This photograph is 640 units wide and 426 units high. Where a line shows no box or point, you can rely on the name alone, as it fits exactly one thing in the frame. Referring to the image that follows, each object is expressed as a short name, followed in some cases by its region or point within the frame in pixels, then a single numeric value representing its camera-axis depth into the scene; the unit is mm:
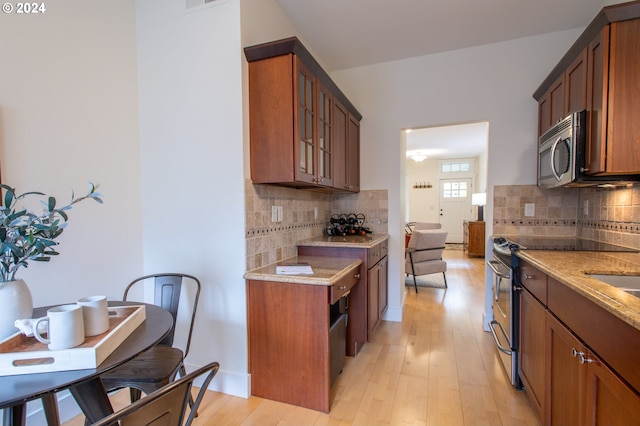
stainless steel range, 1947
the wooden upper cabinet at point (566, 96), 1817
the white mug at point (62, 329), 908
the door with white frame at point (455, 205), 8406
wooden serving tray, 846
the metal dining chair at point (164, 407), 620
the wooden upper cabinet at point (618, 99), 1523
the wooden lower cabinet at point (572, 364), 879
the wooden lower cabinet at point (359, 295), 2414
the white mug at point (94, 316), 1018
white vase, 971
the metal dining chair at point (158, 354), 1293
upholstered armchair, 4172
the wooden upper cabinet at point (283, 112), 1879
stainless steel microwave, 1747
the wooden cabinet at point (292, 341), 1739
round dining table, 768
